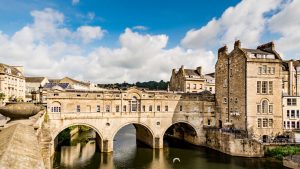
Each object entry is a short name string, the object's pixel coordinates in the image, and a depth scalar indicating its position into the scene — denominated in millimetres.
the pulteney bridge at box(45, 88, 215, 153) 37656
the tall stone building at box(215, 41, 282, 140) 39938
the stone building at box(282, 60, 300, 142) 42062
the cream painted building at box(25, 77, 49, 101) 83962
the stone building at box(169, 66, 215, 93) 65688
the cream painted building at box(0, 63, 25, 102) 64125
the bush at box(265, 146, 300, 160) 34062
